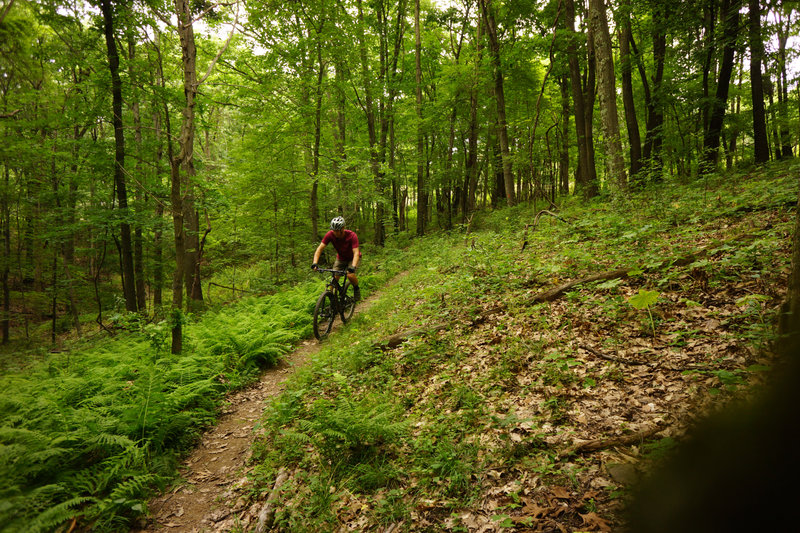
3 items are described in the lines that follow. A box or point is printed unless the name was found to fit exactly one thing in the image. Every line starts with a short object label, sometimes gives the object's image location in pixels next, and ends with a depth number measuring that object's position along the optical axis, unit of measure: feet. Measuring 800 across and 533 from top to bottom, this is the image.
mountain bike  26.32
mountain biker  26.86
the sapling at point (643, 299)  12.58
